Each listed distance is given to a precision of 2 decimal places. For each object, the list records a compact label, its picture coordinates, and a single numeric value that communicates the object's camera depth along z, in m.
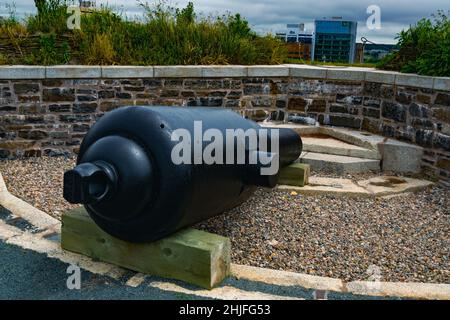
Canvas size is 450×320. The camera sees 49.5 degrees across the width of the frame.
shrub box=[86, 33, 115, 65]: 7.29
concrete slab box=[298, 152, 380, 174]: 6.04
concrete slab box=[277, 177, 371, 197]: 5.29
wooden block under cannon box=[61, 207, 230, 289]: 3.04
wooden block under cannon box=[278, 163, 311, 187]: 5.45
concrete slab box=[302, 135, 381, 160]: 6.28
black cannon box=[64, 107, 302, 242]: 2.80
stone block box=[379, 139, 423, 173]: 6.13
